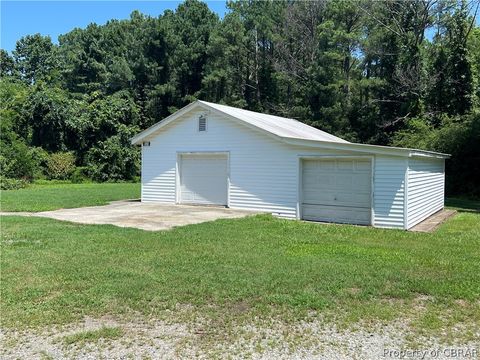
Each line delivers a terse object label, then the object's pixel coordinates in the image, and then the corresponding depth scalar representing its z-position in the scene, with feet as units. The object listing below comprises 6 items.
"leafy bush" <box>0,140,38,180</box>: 83.56
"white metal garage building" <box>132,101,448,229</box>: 35.73
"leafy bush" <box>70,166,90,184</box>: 97.04
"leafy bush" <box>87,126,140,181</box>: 99.14
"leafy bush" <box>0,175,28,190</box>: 72.25
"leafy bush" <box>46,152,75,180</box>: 96.53
